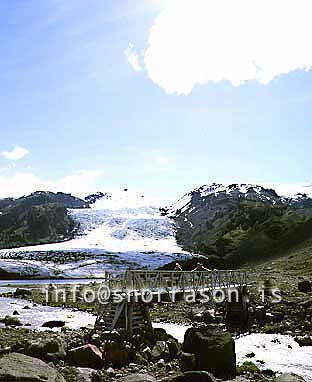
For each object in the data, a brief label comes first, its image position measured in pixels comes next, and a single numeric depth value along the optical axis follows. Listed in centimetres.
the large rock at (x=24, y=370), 1390
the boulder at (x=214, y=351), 2255
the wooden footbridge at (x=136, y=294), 2816
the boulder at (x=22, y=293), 7866
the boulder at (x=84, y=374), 1962
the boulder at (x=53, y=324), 3866
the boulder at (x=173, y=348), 2547
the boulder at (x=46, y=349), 2186
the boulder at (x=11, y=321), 3991
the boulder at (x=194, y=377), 1689
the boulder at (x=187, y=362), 2267
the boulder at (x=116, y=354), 2328
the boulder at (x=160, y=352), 2495
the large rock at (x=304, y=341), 3133
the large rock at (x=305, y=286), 5075
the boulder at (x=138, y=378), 1758
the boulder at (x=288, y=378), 1811
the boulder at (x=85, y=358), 2216
